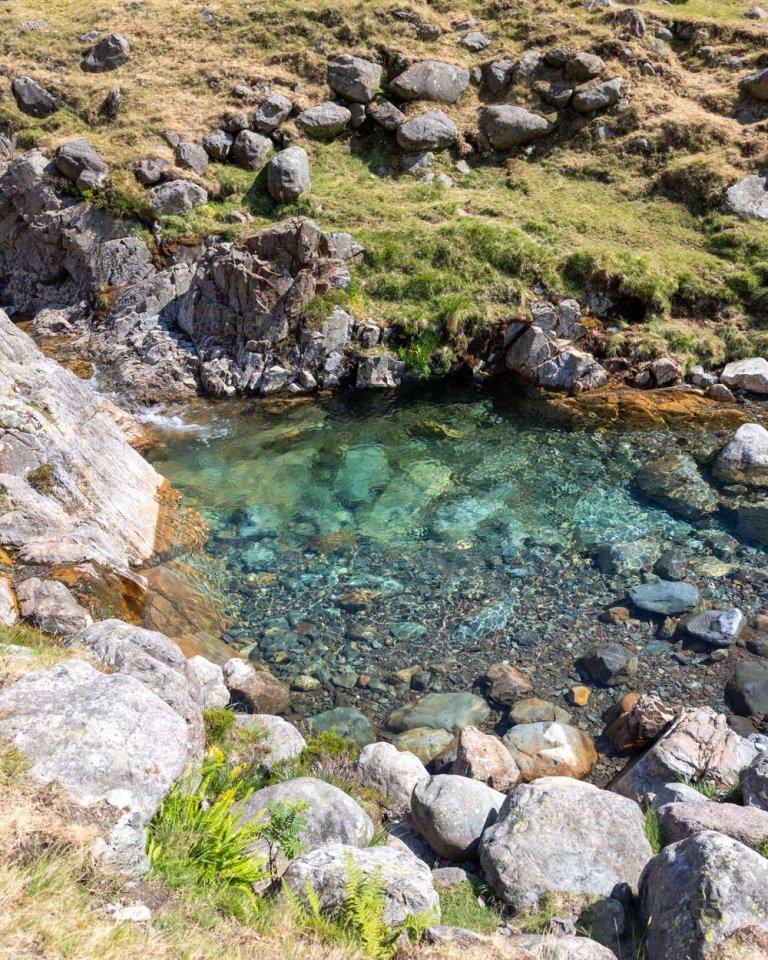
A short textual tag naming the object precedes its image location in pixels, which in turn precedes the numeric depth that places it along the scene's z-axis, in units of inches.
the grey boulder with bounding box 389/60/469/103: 1042.1
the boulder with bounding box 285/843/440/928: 182.1
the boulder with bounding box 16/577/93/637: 293.6
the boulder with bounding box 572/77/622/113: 1008.9
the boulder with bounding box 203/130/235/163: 951.6
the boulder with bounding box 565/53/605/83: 1023.6
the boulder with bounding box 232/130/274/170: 951.6
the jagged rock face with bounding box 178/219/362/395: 710.5
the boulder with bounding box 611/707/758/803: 289.9
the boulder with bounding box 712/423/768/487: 547.5
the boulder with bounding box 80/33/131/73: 1085.8
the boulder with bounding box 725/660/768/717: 343.3
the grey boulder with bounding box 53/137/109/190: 872.9
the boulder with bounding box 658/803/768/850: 228.8
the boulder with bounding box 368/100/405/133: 1023.6
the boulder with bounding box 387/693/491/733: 339.9
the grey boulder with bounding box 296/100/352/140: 1010.7
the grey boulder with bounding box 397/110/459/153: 1007.0
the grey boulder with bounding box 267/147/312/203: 890.7
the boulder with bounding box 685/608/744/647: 384.5
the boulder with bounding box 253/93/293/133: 991.6
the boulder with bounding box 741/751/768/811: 264.5
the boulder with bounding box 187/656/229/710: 323.3
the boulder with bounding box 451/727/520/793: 295.0
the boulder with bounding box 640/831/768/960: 172.7
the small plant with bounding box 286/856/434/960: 167.8
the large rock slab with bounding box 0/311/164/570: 364.5
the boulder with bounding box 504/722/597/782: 309.0
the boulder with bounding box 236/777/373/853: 228.0
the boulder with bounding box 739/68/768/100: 955.3
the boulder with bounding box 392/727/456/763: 322.3
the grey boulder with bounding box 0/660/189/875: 175.5
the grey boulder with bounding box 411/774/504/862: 254.1
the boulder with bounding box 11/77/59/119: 1007.6
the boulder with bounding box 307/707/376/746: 332.2
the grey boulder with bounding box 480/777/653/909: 223.0
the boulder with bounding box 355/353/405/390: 709.9
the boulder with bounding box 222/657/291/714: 344.2
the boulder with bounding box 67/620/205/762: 243.0
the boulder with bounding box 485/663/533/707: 357.4
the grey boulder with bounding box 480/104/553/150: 1015.6
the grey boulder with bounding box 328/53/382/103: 1040.2
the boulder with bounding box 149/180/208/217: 857.5
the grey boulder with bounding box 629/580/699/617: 411.8
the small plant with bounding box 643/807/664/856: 241.6
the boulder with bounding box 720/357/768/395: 676.1
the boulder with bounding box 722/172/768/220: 860.0
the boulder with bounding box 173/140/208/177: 927.0
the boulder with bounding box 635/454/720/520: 516.4
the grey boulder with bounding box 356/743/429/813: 286.4
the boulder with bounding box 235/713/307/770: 275.1
